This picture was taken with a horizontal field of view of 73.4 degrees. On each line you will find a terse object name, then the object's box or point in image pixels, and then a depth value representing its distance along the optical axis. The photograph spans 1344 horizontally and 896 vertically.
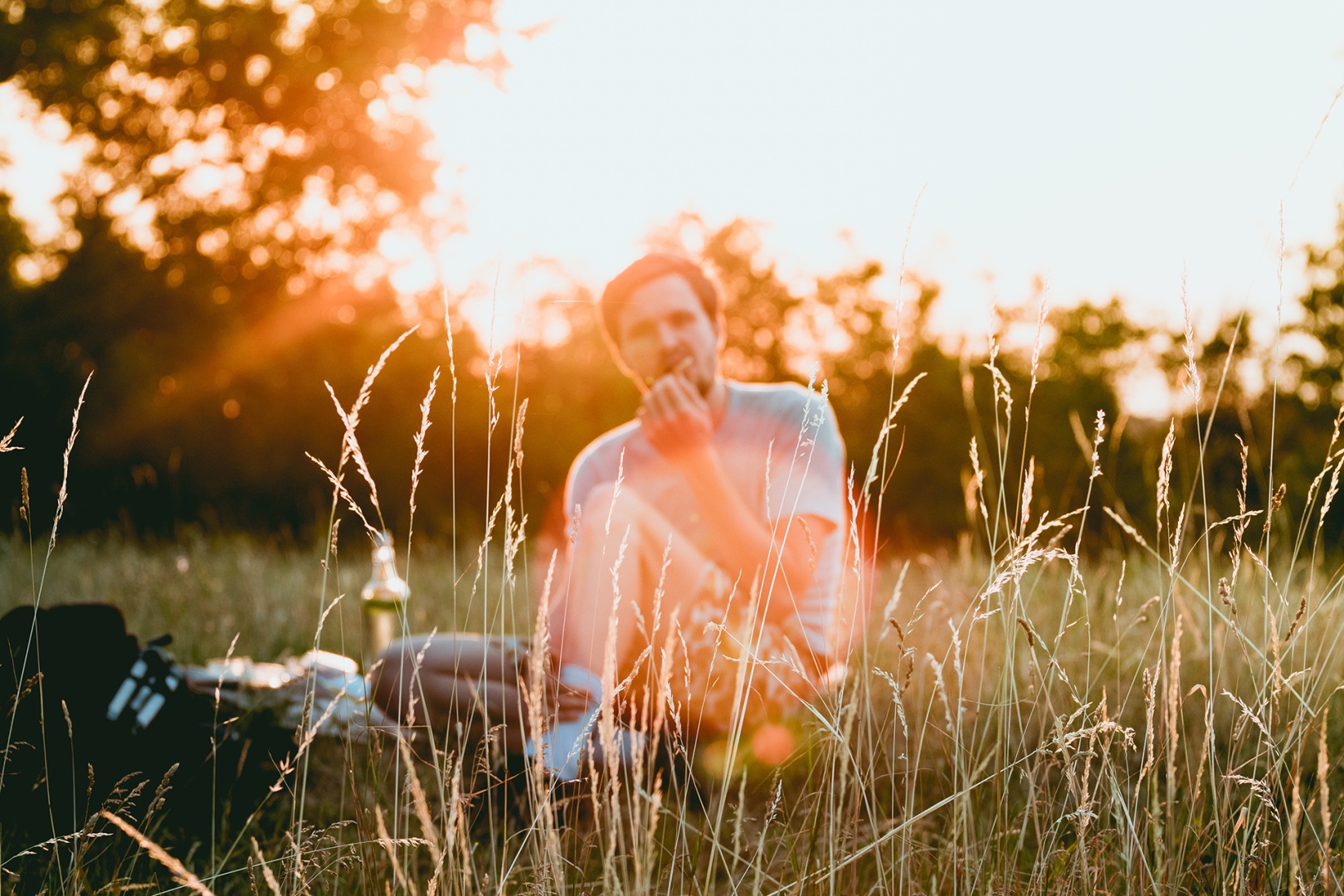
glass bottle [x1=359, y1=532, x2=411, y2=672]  3.00
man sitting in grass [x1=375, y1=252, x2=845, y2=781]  2.35
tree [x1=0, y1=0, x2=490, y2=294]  10.16
